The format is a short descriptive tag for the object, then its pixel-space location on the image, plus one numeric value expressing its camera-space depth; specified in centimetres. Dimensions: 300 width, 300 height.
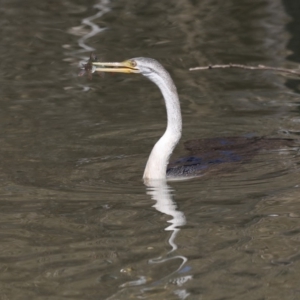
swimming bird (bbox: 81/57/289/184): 1628
